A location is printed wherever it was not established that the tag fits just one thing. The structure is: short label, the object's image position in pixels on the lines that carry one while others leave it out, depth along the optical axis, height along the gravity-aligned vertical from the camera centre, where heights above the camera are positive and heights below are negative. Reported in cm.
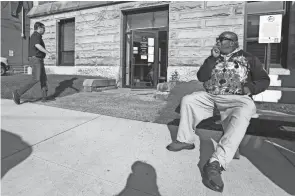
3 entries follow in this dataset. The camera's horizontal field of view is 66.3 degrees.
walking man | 505 +39
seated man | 242 -15
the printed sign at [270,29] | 478 +104
